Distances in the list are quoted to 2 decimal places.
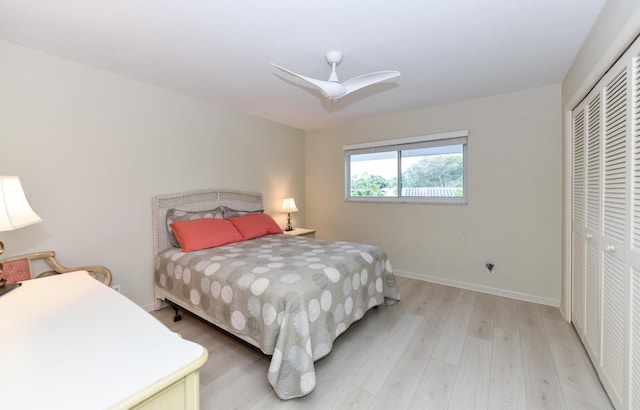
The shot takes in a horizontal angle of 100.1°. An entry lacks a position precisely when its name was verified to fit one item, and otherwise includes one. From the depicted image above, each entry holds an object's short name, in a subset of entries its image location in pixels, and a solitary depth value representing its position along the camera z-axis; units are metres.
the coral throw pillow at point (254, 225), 3.12
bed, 1.57
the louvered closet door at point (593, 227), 1.73
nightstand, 3.87
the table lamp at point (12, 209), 1.33
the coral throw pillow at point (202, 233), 2.58
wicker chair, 1.89
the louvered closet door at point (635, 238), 1.25
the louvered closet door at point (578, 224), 2.07
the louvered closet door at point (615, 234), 1.39
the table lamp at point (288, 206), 4.12
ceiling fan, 1.87
